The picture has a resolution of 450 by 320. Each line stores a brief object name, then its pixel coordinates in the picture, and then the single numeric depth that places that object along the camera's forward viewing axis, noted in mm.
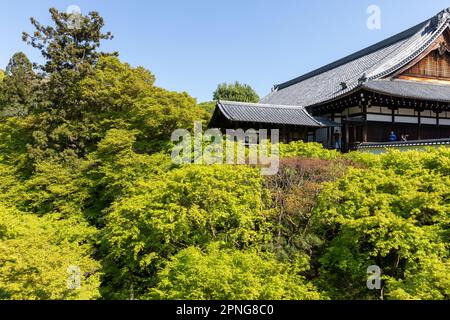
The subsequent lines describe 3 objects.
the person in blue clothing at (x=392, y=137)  19322
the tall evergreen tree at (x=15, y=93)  32250
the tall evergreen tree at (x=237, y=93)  52975
